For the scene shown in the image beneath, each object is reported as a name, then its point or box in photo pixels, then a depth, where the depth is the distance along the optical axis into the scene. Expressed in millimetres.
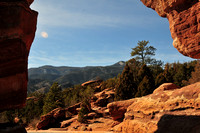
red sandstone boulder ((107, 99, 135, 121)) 13723
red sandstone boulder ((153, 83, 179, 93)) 14436
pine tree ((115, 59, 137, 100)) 24711
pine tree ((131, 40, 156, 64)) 40003
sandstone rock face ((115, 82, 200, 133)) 7141
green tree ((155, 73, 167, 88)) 27141
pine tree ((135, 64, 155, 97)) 23061
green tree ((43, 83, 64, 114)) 31625
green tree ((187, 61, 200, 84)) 24922
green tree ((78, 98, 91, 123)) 22531
